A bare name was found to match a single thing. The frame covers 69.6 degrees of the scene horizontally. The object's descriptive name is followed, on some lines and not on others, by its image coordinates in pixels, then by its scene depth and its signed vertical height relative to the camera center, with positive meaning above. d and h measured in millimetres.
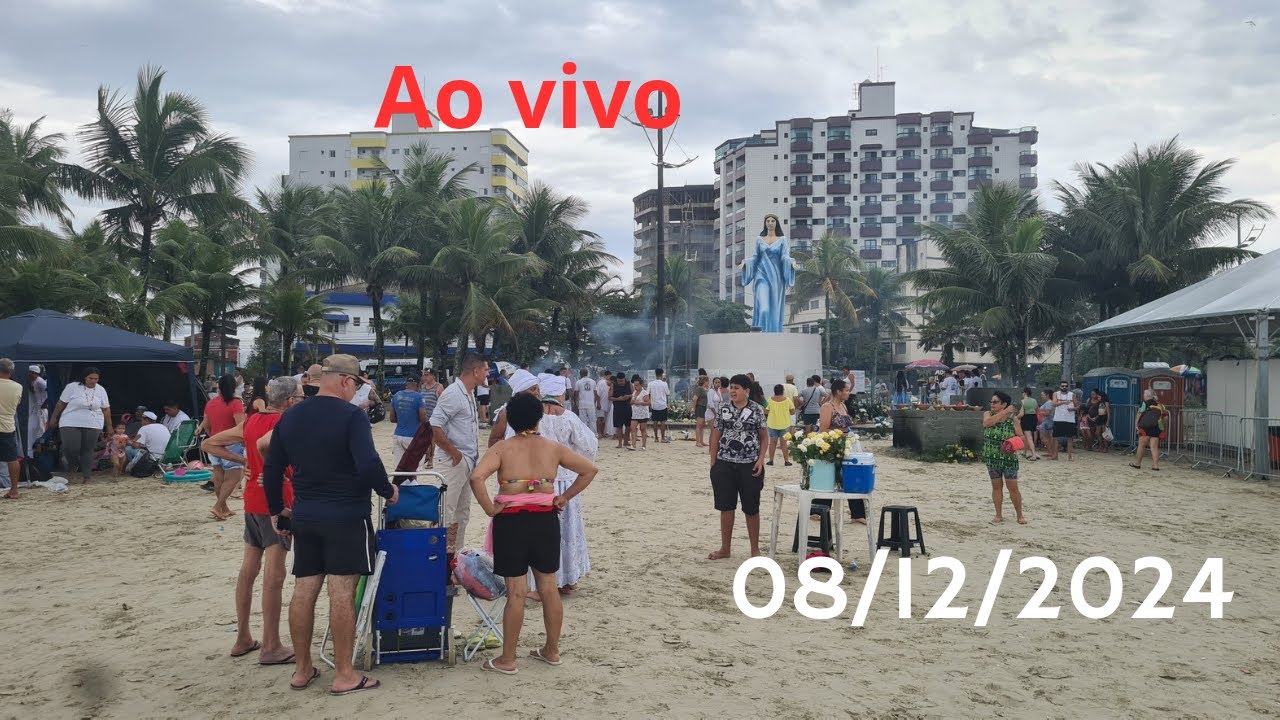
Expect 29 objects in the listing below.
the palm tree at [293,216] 35500 +6351
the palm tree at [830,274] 52781 +5904
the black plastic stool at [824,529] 8023 -1355
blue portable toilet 19250 -513
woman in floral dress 9508 -695
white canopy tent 14586 +1045
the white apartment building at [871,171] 82562 +18367
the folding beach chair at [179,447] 14133 -1082
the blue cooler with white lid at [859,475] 7707 -844
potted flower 7645 -687
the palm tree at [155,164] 23438 +5527
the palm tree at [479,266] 28422 +3522
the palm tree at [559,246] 34594 +4932
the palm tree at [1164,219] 26156 +4463
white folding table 7605 -1127
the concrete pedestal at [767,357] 25453 +507
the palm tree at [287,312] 28500 +2027
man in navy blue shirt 4441 -603
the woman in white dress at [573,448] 6512 -591
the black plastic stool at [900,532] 8258 -1434
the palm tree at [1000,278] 27094 +2953
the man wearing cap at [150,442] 13758 -981
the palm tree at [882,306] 60125 +4560
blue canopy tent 12953 +288
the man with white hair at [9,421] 10719 -511
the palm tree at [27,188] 16531 +3832
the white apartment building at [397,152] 81500 +20132
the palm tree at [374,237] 30281 +4654
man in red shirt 4977 -975
